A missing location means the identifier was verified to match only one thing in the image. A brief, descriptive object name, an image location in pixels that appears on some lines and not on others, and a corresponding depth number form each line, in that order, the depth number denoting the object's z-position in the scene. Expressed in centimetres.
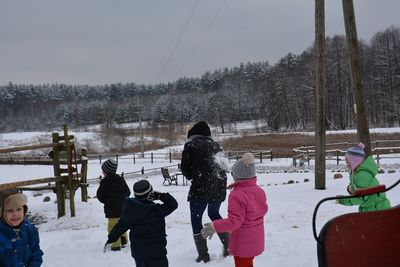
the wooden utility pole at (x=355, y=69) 946
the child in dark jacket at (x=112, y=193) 652
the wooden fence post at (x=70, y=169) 899
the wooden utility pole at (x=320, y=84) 1099
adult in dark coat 548
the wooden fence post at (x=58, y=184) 905
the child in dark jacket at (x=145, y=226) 427
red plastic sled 234
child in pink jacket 411
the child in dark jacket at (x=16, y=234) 373
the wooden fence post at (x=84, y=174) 1029
